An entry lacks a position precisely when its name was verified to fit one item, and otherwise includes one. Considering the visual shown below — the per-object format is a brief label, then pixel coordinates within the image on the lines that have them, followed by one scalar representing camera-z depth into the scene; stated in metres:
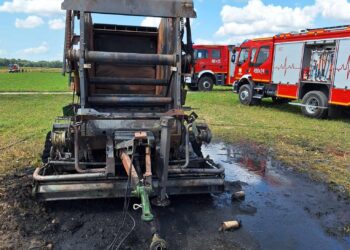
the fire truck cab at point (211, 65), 22.45
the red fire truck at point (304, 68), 11.19
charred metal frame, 4.12
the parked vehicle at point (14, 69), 65.91
